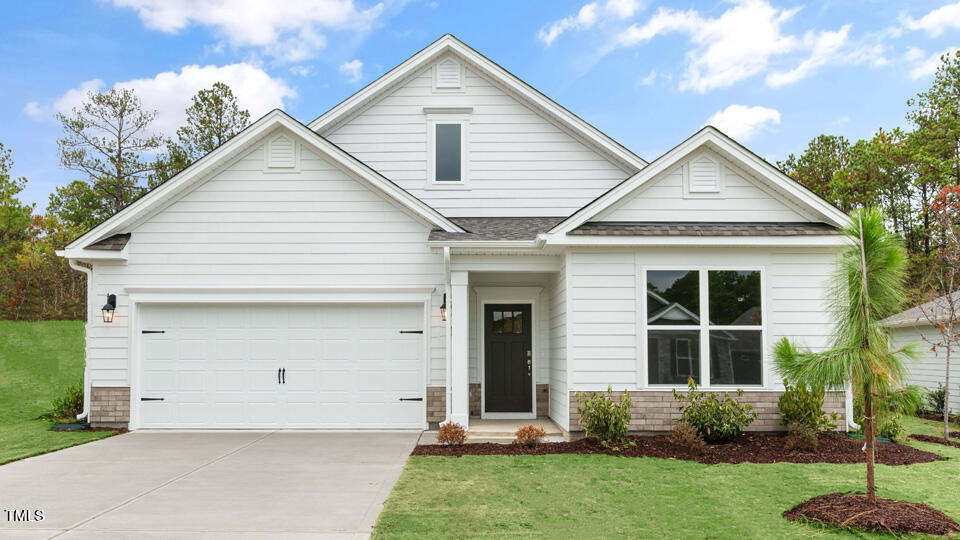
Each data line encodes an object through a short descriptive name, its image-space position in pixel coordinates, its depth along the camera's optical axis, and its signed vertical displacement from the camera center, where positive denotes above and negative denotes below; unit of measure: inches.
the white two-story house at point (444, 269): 394.0 +32.0
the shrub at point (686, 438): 356.2 -63.5
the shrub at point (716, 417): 373.4 -54.5
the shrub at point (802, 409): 367.9 -49.8
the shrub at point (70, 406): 489.4 -60.0
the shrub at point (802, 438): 356.5 -63.4
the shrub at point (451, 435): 377.4 -63.4
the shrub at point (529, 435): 375.6 -63.5
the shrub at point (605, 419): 371.2 -54.6
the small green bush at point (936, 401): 612.1 -76.0
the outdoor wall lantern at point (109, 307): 442.0 +10.1
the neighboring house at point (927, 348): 602.5 -29.9
